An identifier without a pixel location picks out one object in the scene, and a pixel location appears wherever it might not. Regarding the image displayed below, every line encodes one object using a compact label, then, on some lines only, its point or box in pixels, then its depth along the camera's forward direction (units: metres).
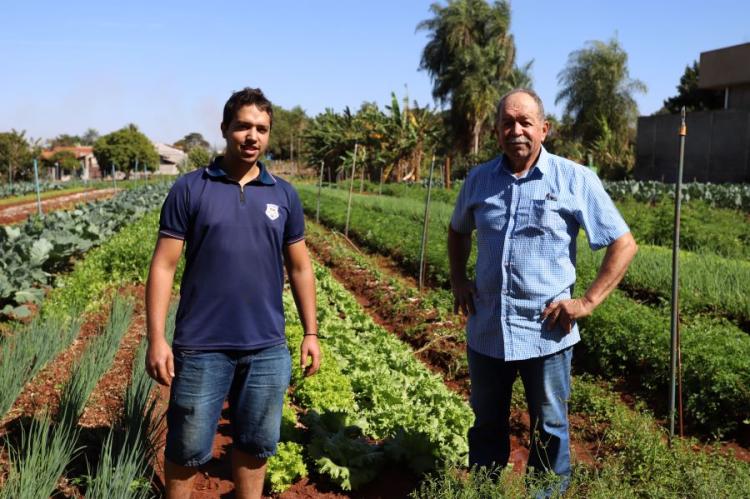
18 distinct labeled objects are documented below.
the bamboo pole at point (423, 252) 9.56
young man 2.72
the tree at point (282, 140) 69.94
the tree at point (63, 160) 74.31
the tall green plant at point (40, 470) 2.48
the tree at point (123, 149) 67.00
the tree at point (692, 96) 49.09
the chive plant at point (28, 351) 3.70
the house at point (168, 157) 94.97
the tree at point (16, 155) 50.44
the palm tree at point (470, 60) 45.00
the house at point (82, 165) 78.74
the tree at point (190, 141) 119.31
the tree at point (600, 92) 44.75
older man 3.02
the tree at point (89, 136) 146.40
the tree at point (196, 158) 48.25
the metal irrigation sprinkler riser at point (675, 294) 4.39
